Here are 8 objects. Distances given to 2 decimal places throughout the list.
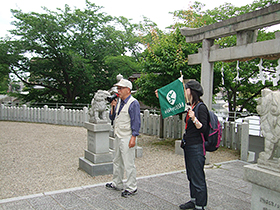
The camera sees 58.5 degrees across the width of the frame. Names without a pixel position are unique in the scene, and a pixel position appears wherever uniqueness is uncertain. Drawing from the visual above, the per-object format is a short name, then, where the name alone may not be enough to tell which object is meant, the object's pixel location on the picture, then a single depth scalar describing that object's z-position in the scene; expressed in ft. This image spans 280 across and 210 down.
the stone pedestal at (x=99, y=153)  18.35
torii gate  16.69
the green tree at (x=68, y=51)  61.20
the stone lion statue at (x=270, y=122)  8.18
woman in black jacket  11.07
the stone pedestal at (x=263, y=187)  8.06
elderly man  13.93
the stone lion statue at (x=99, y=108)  19.25
